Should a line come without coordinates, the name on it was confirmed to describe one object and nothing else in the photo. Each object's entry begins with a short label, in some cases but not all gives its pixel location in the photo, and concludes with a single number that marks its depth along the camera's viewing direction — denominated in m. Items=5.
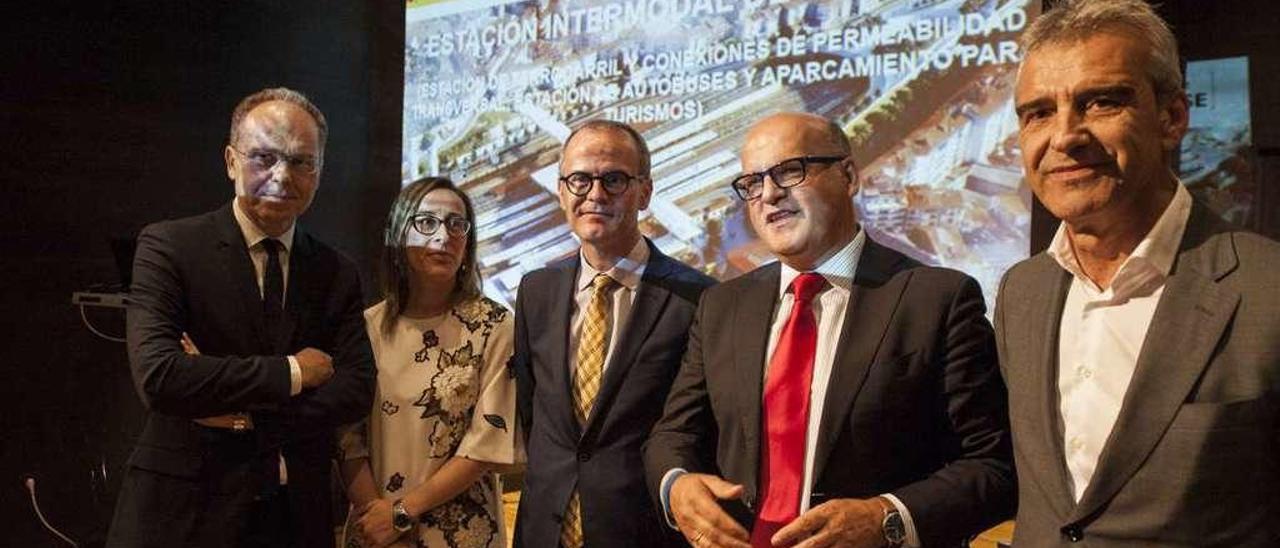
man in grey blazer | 1.22
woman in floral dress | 2.29
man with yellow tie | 2.12
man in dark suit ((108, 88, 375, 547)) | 2.04
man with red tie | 1.59
